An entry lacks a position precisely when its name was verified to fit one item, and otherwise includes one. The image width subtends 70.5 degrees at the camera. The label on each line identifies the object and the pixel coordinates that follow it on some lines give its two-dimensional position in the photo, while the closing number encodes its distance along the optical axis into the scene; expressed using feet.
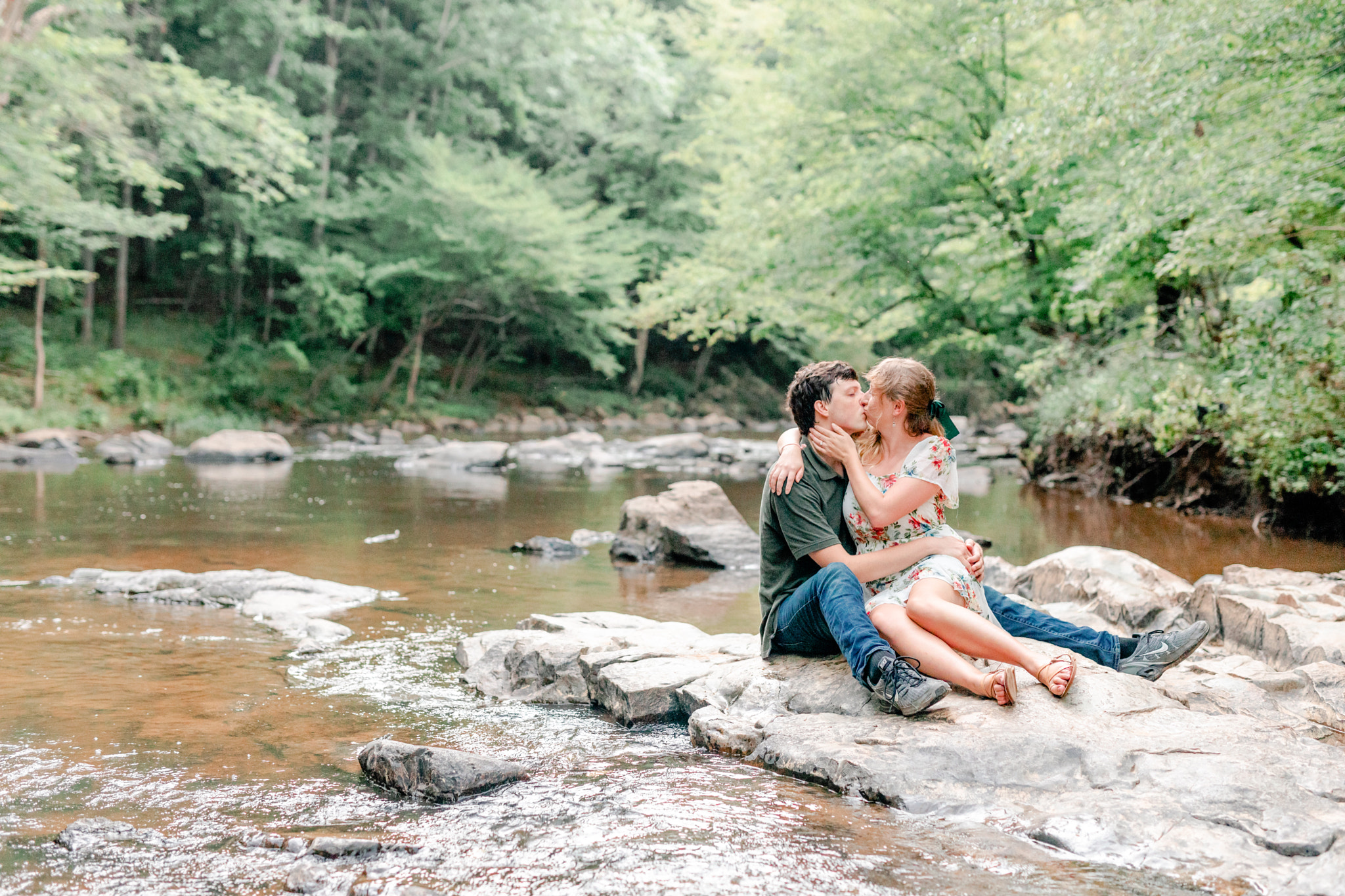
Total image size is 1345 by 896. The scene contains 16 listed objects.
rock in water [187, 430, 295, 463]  53.83
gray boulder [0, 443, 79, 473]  48.01
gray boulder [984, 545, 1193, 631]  17.79
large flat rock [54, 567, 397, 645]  19.99
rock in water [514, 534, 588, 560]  28.37
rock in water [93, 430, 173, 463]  51.11
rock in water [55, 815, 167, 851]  8.89
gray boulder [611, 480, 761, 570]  27.73
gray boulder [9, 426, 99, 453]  53.21
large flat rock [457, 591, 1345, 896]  8.86
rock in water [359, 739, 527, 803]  10.34
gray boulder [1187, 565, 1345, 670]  15.11
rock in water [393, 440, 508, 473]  55.57
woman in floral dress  11.74
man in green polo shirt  11.88
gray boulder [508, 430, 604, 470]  59.88
